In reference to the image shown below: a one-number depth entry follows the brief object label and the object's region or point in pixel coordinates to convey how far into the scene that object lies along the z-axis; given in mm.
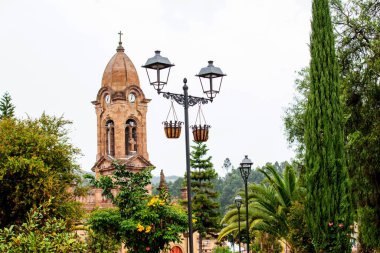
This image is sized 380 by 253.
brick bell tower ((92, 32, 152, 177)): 41188
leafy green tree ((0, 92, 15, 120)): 46681
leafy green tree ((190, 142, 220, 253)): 44250
